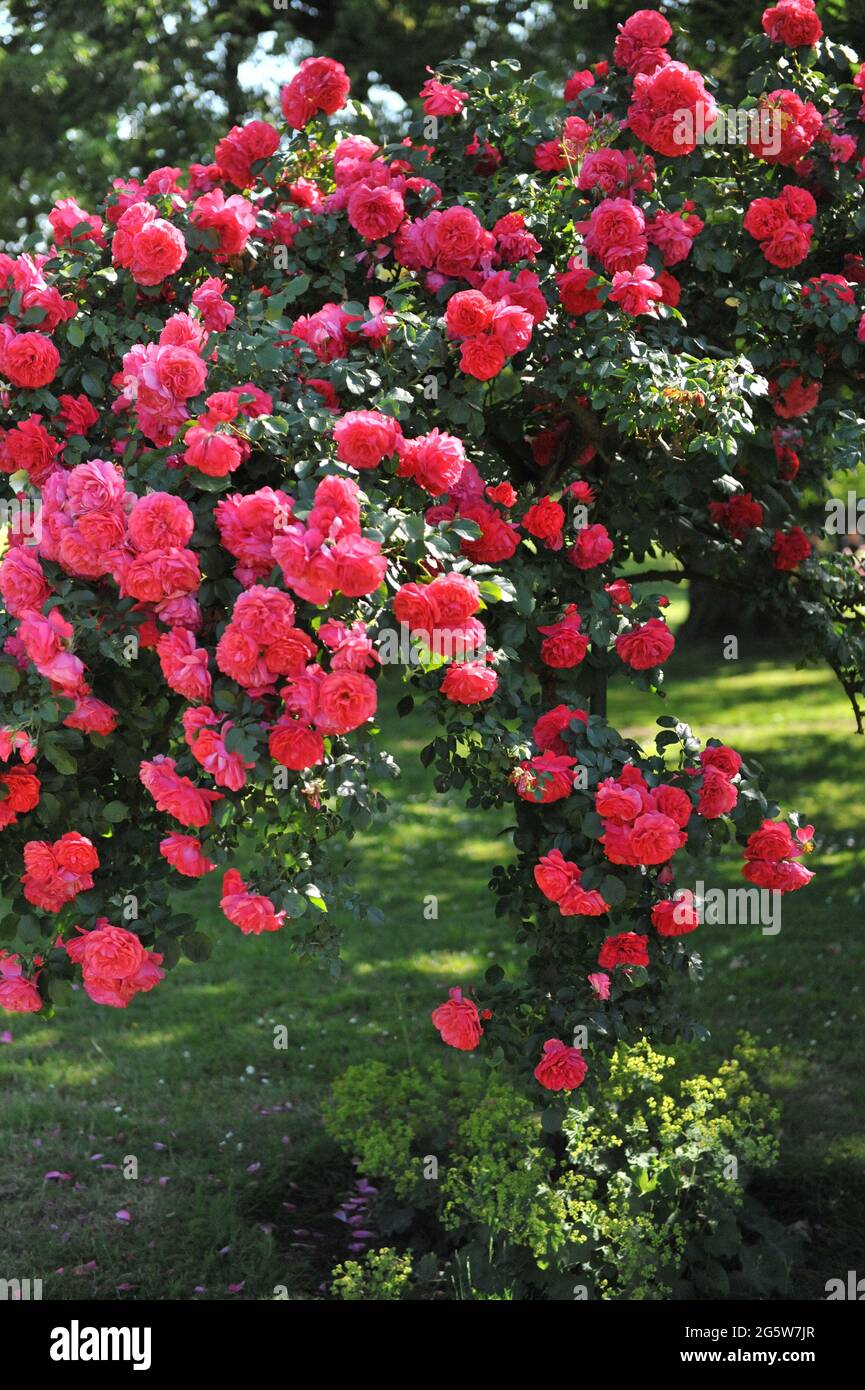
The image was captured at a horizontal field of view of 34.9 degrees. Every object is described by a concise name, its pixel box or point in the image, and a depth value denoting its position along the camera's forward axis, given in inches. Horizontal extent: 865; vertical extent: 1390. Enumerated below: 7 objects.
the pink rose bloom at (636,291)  116.0
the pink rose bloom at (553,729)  120.2
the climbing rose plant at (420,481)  95.9
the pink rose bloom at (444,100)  131.6
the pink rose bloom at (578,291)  121.6
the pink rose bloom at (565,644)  121.4
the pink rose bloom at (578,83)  138.8
